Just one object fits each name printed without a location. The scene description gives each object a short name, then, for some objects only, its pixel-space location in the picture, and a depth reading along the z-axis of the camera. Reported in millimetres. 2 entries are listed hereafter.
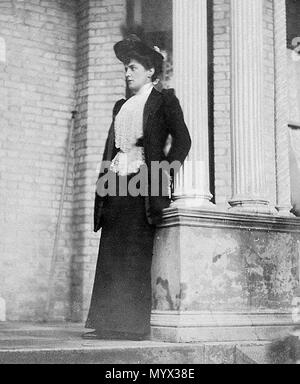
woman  4785
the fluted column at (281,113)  7777
